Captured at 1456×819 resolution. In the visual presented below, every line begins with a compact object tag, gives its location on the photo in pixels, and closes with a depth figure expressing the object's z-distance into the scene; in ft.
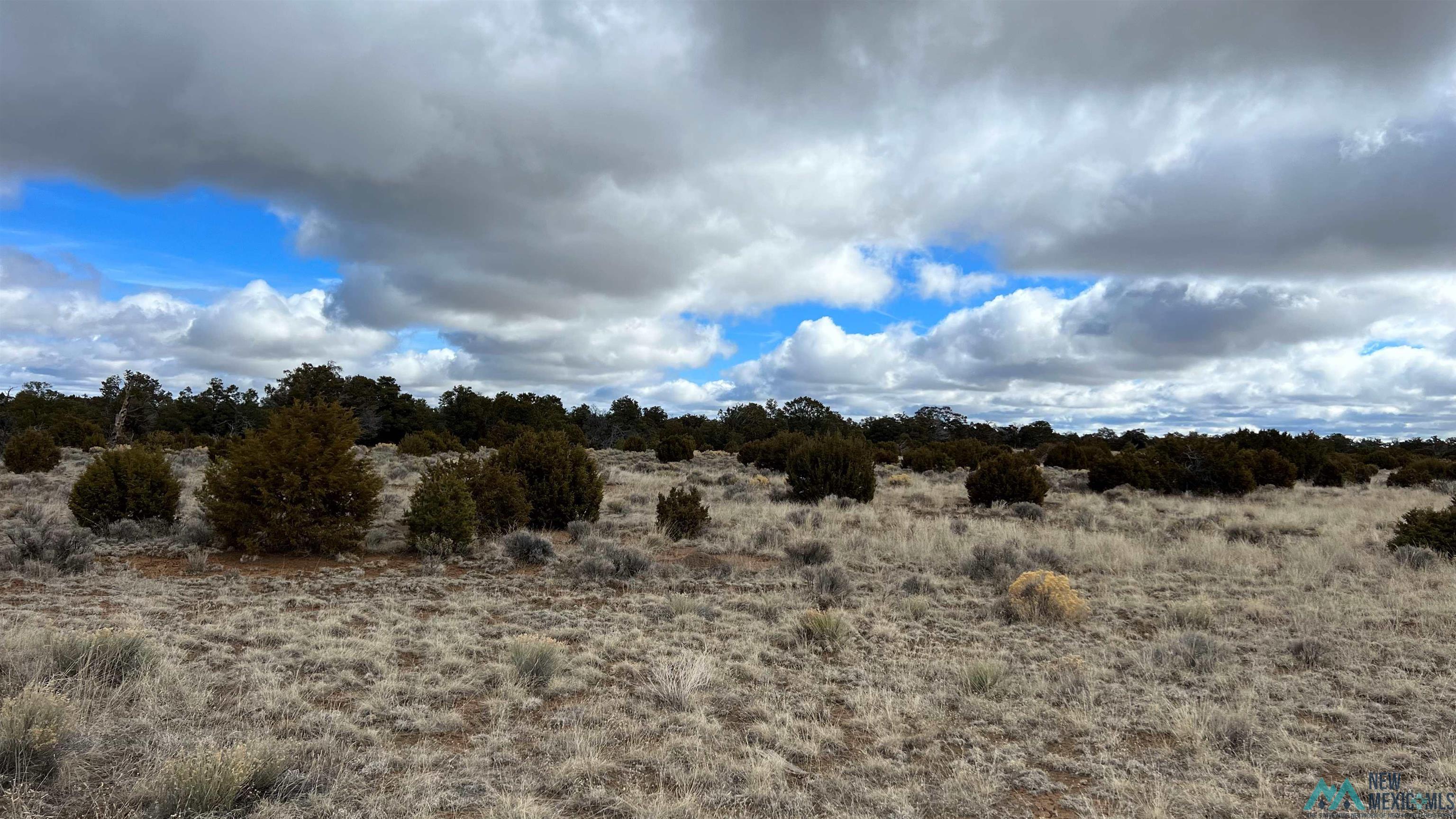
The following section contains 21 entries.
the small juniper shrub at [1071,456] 108.37
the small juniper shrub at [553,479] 44.96
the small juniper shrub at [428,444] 110.42
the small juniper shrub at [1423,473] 85.56
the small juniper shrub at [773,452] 98.37
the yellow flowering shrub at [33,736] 12.21
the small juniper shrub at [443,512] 36.14
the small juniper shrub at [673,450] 111.04
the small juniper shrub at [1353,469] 91.25
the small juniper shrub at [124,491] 38.86
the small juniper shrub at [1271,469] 78.23
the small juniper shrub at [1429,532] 37.76
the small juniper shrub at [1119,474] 77.05
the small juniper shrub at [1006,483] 62.85
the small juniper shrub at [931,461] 103.60
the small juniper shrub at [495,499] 41.37
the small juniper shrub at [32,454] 68.08
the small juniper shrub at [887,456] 122.01
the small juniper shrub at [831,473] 62.90
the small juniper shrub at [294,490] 33.94
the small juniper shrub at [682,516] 43.55
